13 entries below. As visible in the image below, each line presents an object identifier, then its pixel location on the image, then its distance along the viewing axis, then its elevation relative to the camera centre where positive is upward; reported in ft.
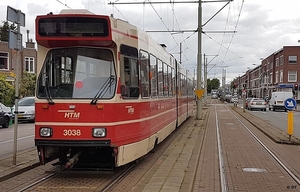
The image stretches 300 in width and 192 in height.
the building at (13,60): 105.45 +12.94
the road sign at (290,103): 35.40 -1.14
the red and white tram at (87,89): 17.99 +0.25
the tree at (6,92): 71.14 +0.16
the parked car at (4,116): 48.72 -4.05
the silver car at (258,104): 108.17 -3.91
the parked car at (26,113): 56.40 -4.03
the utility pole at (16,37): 20.80 +4.15
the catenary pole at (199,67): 56.55 +5.46
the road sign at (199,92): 53.50 +0.28
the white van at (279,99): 108.76 -1.96
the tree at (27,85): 91.16 +2.49
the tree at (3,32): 167.33 +36.31
